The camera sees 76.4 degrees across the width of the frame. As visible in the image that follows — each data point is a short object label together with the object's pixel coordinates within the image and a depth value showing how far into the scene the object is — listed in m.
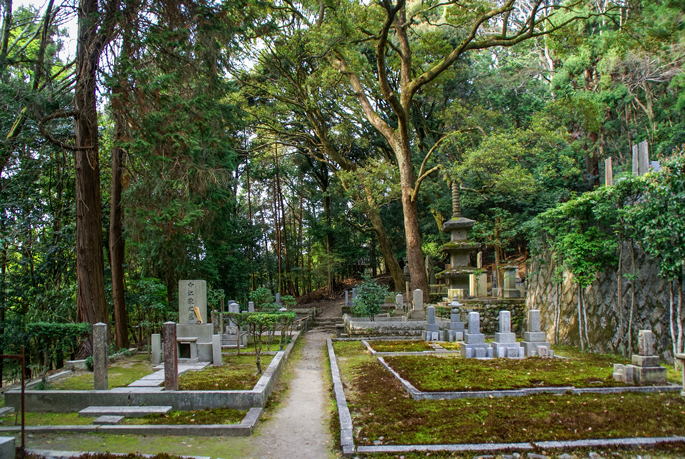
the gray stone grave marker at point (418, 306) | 15.27
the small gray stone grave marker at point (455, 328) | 12.42
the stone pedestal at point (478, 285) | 18.09
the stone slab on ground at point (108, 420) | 5.80
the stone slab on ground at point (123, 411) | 6.16
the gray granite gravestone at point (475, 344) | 9.87
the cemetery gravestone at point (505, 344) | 9.87
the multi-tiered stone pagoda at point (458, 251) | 17.59
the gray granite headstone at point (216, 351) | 9.76
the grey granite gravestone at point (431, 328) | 12.81
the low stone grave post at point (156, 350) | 10.01
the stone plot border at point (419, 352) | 10.55
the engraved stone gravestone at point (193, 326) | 9.88
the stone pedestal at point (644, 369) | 6.92
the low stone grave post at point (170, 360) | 6.70
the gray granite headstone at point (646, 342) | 7.01
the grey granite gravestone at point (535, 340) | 9.77
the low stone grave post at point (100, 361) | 6.84
